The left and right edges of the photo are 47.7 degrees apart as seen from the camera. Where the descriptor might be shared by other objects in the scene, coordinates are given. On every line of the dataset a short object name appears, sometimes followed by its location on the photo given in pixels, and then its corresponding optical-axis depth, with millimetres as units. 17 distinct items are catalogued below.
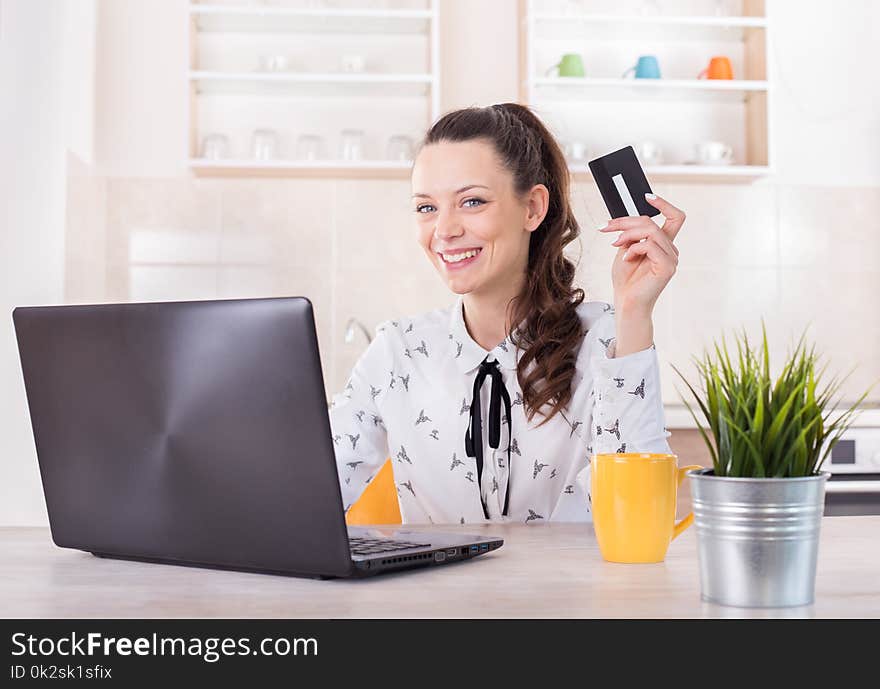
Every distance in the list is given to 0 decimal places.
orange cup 3014
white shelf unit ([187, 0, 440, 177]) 2986
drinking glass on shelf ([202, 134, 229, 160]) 2900
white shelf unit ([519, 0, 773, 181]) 2980
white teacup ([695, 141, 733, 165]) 2961
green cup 2957
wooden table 714
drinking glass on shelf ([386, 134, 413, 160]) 2916
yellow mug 923
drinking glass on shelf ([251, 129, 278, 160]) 2912
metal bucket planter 709
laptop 804
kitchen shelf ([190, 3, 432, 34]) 2893
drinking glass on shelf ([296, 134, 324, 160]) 2914
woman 1592
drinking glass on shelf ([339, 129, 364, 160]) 2914
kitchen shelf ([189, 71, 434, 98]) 2887
